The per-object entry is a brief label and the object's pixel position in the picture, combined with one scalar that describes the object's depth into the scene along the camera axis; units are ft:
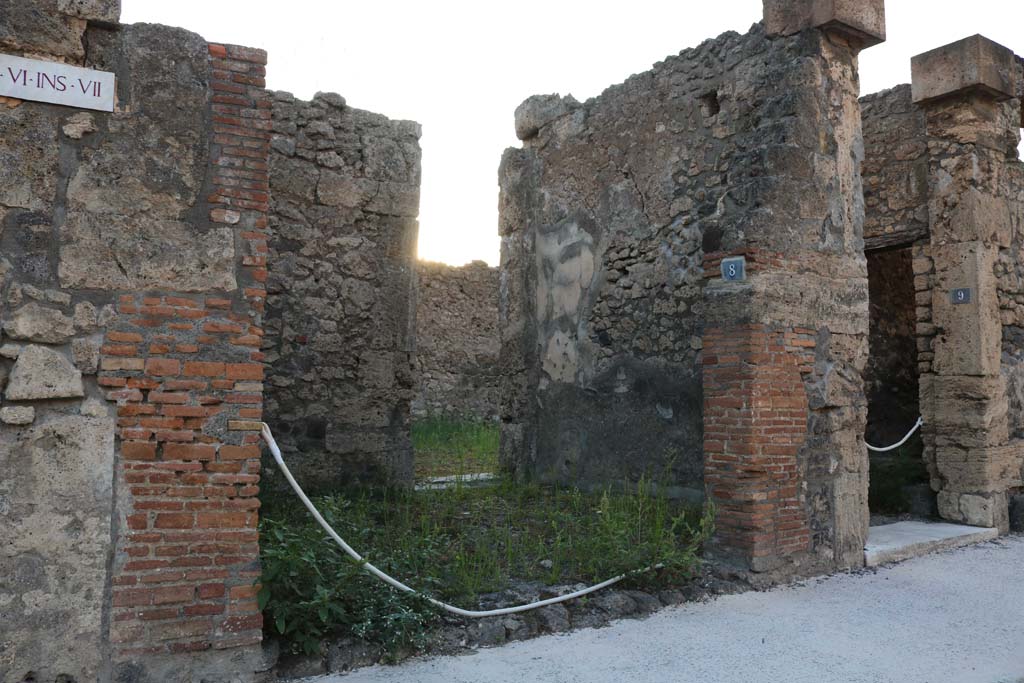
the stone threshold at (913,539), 17.02
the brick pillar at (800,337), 14.82
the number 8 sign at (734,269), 15.05
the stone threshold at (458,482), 21.10
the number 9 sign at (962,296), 21.11
